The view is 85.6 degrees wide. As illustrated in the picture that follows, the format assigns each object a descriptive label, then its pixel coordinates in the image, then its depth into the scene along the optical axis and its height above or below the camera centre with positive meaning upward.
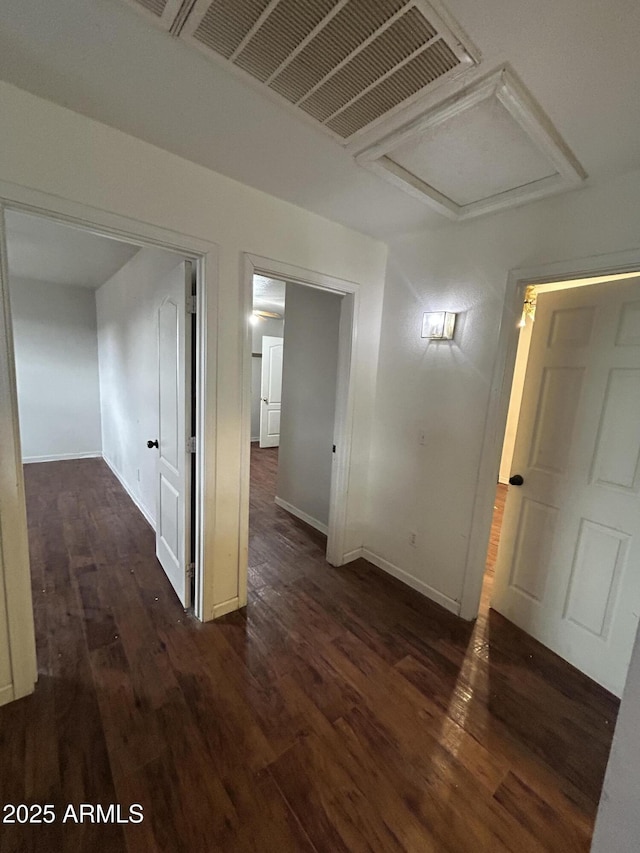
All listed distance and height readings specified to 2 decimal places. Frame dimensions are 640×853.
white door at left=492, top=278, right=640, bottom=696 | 1.67 -0.51
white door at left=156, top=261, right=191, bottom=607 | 1.94 -0.41
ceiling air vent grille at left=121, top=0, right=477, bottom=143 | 0.90 +0.93
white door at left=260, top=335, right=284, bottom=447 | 6.35 -0.21
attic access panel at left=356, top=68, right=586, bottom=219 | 1.19 +0.95
